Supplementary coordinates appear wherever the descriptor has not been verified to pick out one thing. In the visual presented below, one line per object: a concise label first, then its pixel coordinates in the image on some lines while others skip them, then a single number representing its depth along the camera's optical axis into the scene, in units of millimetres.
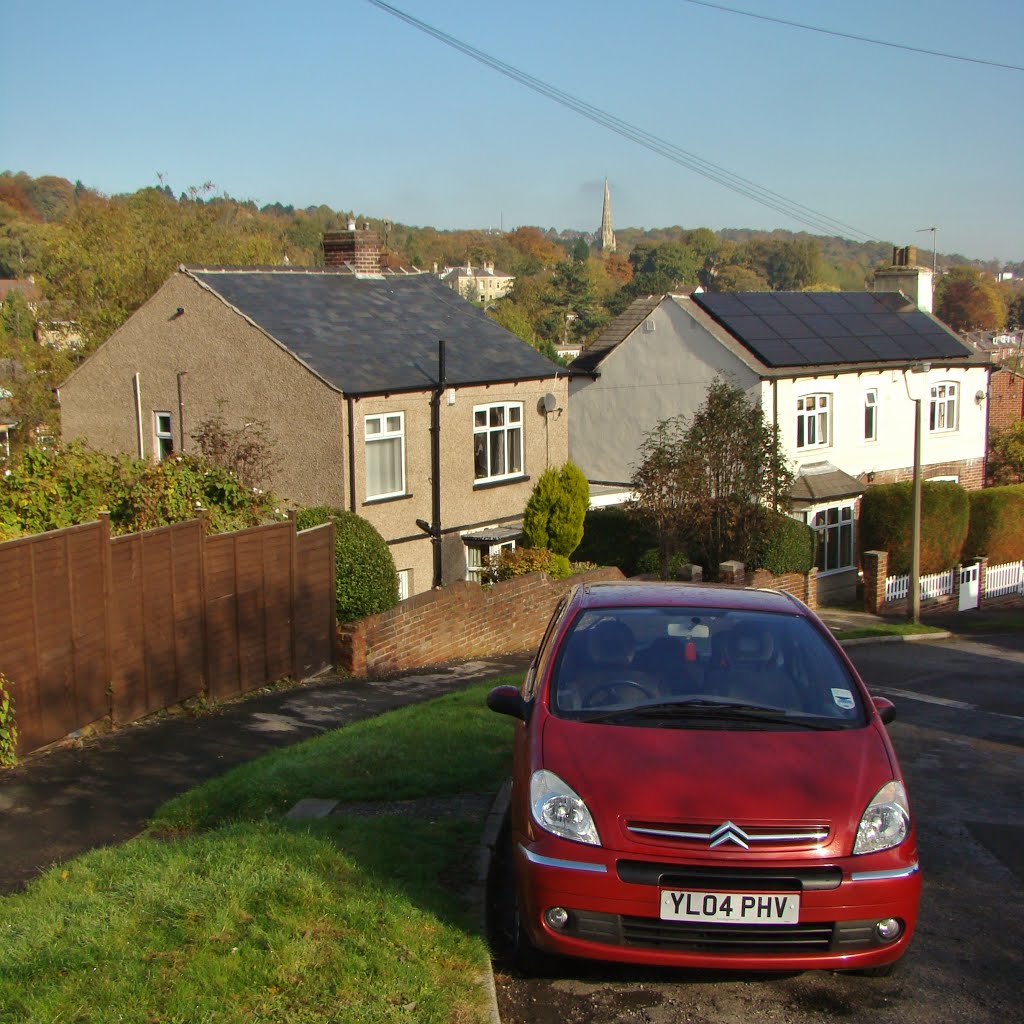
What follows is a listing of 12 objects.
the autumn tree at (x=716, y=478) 23578
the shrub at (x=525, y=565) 21812
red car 4801
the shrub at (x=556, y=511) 24672
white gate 31109
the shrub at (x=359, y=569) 16672
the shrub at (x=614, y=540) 26750
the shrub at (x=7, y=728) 9125
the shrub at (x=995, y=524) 33469
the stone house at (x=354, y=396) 22375
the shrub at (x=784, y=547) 24703
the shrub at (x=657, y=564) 24125
